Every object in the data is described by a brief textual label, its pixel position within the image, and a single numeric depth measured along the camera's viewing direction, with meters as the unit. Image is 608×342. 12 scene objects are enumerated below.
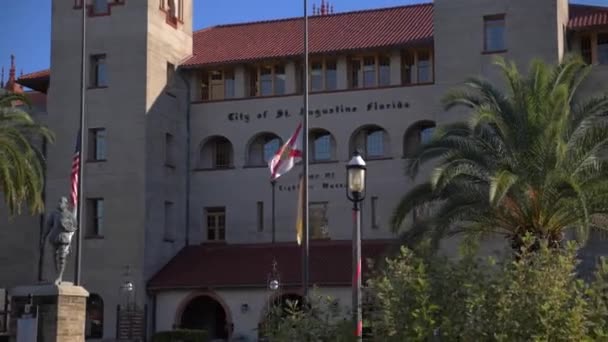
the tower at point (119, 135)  49.31
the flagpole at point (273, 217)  50.88
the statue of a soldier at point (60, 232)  29.97
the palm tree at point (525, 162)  32.97
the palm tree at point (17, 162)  38.62
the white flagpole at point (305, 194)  31.91
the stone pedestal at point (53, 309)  29.91
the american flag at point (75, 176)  34.97
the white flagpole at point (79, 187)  33.31
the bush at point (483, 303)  17.66
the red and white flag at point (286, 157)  36.88
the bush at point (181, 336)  44.34
